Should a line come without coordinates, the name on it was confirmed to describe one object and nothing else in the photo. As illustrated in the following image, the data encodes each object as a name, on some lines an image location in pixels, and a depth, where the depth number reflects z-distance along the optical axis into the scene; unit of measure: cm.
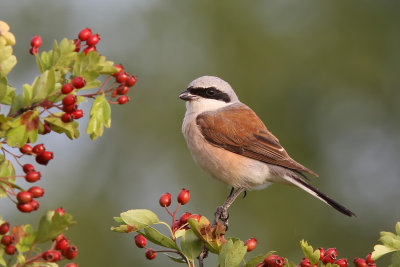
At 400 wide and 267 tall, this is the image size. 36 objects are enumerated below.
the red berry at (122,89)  475
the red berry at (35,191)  386
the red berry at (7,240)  366
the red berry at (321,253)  501
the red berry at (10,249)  367
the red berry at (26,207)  381
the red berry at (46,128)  427
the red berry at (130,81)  473
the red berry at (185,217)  513
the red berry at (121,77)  472
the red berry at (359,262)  515
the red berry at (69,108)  417
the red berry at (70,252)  378
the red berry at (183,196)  515
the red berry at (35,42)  466
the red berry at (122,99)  484
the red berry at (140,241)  491
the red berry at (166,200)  504
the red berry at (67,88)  412
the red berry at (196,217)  491
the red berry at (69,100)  415
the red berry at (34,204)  383
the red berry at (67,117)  419
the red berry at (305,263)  486
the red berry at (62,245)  380
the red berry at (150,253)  479
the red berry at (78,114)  440
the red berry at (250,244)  498
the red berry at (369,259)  516
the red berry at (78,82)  415
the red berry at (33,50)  459
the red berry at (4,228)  360
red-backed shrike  848
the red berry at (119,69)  458
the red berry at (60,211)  372
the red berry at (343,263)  516
